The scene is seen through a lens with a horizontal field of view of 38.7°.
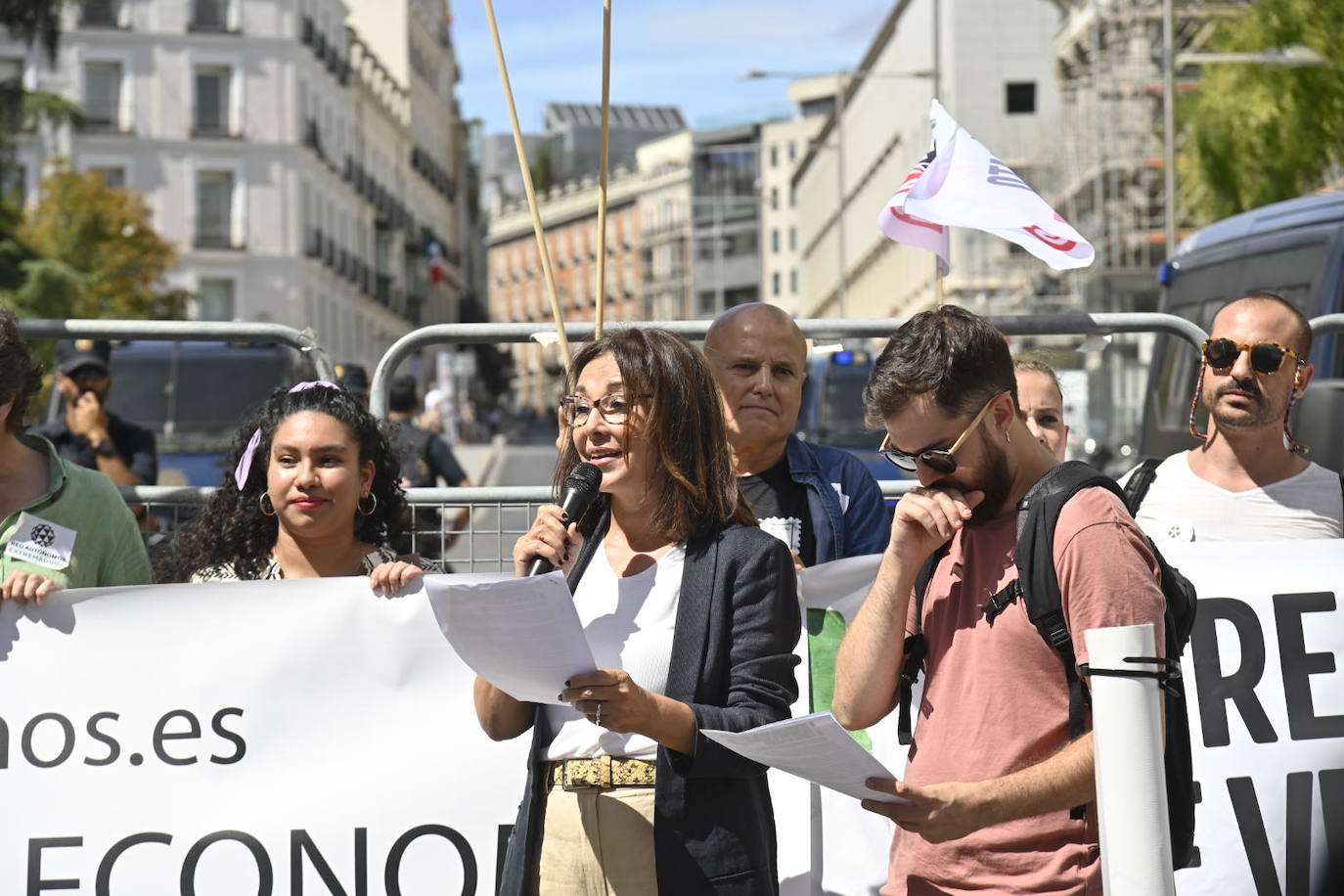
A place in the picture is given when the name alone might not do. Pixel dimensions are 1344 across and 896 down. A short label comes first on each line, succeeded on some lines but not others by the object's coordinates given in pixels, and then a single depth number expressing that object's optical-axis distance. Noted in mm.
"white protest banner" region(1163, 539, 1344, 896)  4422
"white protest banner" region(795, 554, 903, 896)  4590
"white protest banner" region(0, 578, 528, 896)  4457
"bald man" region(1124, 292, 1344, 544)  4879
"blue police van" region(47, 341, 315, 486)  15445
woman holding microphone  3320
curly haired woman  4531
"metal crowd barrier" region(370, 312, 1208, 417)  5355
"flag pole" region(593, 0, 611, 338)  4102
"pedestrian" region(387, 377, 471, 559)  9086
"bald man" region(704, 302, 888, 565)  4684
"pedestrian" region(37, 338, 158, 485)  8547
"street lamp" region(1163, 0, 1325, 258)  20234
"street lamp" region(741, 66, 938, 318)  35725
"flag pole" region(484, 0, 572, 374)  4207
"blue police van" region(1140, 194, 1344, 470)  10992
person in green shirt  4285
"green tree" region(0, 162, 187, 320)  42125
